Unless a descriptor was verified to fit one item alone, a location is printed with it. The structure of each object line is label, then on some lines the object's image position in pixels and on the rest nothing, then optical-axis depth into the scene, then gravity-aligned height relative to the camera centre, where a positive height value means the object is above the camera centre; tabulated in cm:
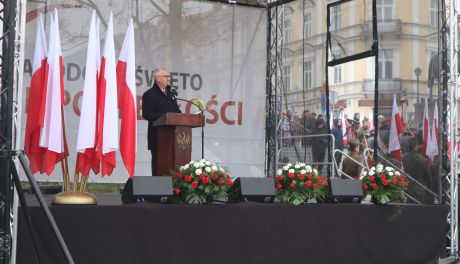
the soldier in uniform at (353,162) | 972 -44
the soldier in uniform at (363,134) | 1190 -2
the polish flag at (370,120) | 1612 +36
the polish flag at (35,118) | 539 +13
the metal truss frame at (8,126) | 464 +5
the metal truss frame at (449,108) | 767 +31
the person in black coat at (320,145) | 1053 -19
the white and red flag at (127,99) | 579 +32
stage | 502 -91
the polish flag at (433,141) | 940 -11
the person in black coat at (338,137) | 1154 -7
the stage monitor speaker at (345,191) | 658 -60
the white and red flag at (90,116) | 542 +15
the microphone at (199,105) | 693 +32
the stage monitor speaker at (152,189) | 550 -48
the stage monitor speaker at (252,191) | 609 -55
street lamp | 1609 +164
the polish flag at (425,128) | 1018 +9
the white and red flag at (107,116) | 548 +15
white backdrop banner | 994 +121
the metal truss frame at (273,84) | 1101 +87
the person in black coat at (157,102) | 694 +34
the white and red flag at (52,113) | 530 +17
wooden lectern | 642 -5
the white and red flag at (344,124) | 1492 +23
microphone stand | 664 +24
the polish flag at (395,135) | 1079 -3
